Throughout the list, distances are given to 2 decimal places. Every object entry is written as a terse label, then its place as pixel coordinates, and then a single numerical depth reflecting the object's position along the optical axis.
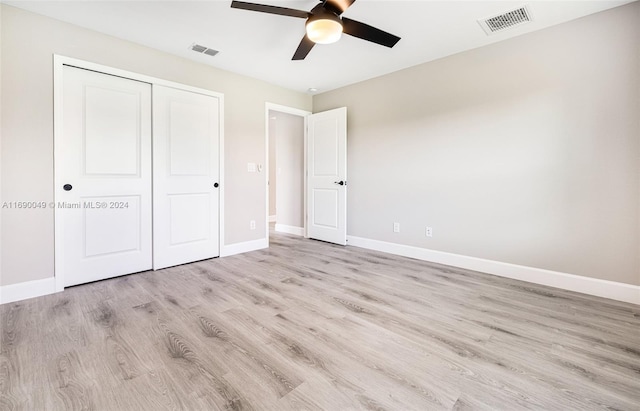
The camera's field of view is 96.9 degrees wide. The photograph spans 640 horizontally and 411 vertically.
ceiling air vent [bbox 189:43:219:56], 3.12
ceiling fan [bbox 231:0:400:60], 1.99
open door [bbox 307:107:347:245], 4.44
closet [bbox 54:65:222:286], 2.69
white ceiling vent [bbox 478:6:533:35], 2.51
